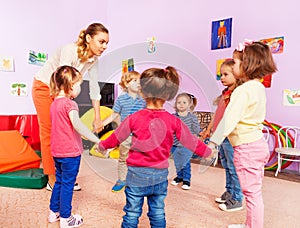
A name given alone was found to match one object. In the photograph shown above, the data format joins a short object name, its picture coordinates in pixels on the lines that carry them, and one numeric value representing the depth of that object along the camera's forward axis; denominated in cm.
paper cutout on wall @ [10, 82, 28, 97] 258
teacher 126
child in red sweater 82
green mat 153
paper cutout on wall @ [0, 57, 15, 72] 248
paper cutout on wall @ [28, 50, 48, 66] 269
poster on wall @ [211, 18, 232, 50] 251
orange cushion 166
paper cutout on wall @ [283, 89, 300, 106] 215
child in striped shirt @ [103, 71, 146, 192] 119
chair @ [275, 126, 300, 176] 214
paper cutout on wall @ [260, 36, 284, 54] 222
